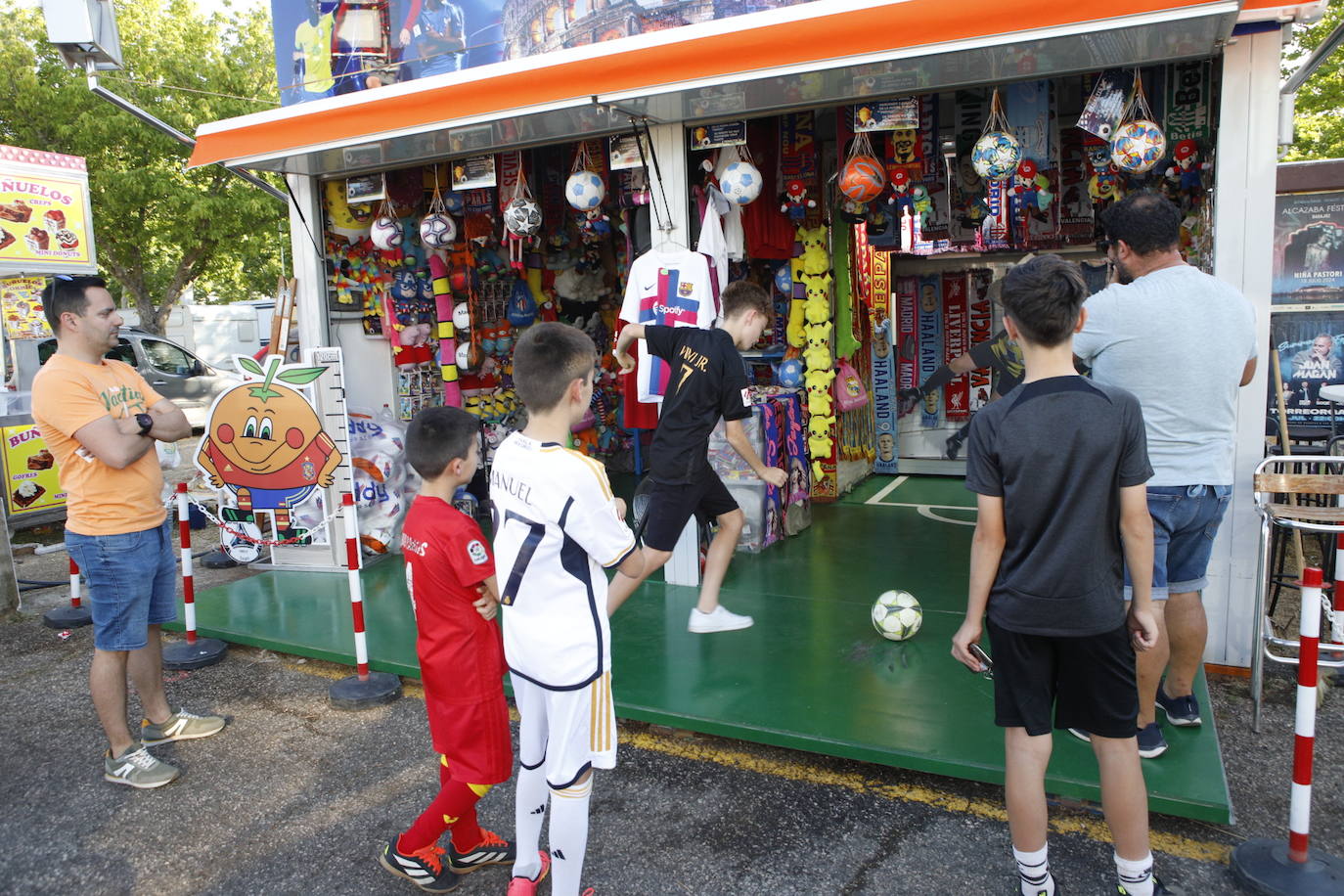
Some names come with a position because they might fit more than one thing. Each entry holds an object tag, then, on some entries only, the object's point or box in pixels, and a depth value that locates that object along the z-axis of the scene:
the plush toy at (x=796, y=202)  5.89
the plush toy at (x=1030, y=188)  4.96
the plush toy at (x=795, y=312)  6.72
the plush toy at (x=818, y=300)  6.66
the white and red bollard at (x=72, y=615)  5.80
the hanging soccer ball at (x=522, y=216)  5.94
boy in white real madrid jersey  2.38
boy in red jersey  2.67
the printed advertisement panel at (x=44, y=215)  7.78
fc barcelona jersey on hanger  5.23
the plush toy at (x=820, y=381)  6.69
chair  3.54
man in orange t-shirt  3.52
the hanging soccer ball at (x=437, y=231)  6.38
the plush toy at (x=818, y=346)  6.73
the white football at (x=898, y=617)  4.44
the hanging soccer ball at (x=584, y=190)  5.58
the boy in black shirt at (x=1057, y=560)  2.32
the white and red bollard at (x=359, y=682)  4.38
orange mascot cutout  5.63
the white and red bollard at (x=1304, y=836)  2.60
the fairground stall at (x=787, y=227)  3.91
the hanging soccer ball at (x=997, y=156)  4.49
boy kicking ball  4.32
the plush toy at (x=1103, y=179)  4.74
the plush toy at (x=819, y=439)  6.75
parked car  13.59
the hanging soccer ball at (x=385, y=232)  6.36
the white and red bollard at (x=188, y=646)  4.98
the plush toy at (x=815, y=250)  6.53
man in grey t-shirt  3.08
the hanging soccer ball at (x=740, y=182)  5.15
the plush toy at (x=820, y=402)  6.66
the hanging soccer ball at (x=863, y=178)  4.97
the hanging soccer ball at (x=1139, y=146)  4.15
